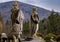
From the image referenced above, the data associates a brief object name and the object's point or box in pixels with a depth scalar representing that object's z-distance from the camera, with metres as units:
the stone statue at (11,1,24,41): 9.49
